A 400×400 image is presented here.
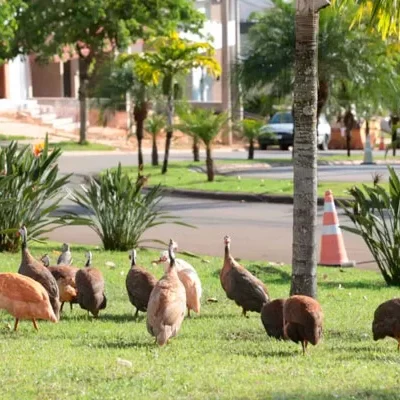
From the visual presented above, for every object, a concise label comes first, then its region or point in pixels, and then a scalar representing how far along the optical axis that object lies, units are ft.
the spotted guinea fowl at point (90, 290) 53.54
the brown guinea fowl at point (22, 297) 48.26
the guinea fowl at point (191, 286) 55.11
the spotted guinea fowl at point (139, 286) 53.71
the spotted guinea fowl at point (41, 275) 52.01
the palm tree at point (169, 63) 183.42
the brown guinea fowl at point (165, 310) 45.64
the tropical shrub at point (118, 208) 84.86
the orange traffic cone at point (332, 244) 82.51
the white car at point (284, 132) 274.00
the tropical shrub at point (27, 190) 79.36
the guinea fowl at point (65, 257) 63.33
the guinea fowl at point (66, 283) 55.37
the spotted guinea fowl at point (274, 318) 48.43
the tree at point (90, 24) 258.99
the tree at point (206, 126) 161.43
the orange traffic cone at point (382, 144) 291.59
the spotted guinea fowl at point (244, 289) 54.63
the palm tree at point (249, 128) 203.49
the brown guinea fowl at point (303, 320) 45.25
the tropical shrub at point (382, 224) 70.40
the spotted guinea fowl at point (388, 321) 46.86
